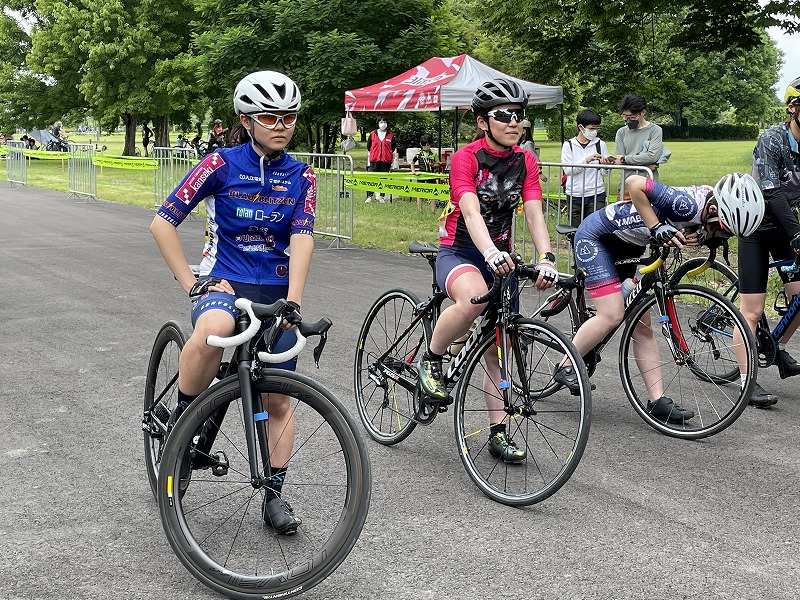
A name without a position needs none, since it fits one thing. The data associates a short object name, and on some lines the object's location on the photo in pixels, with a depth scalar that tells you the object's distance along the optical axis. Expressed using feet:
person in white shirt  36.52
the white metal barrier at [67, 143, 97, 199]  87.36
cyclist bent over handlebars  18.35
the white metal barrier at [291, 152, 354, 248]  50.71
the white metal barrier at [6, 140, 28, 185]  108.63
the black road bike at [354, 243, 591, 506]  15.64
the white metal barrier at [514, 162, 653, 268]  34.73
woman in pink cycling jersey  16.39
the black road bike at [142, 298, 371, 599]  11.87
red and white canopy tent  68.59
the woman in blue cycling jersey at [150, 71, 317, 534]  13.51
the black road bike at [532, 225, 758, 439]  18.76
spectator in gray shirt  45.68
